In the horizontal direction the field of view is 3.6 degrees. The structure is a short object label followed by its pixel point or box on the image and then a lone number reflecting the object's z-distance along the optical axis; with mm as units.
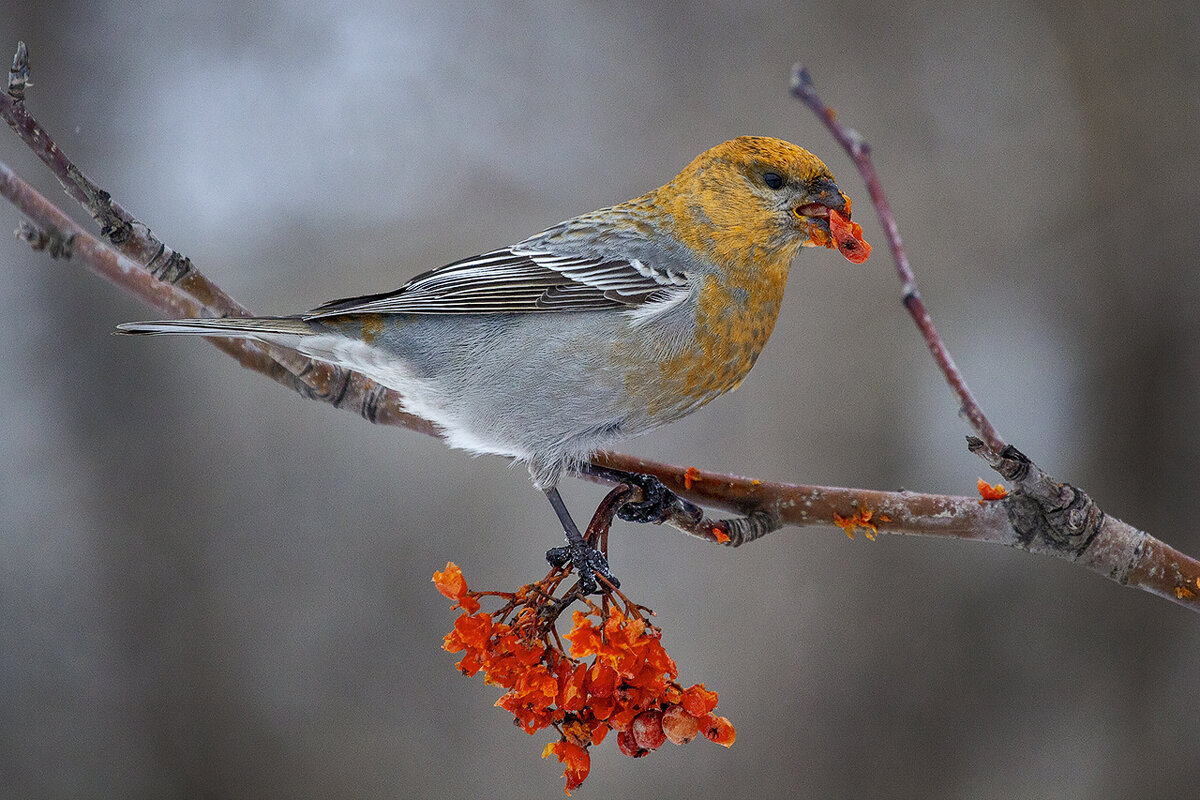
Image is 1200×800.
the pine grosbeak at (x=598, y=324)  5639
